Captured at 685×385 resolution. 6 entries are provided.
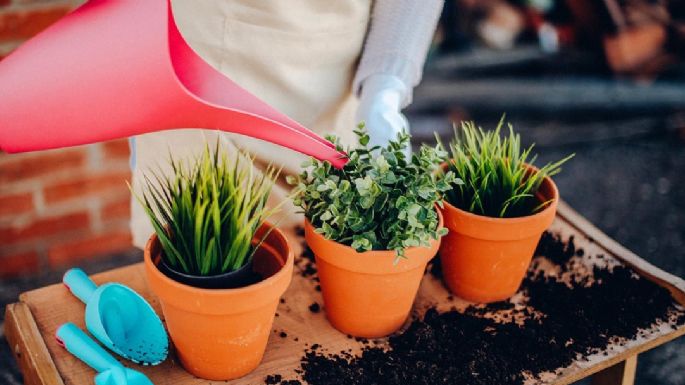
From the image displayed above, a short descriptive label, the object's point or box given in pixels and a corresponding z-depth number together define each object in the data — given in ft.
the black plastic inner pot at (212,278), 2.91
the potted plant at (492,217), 3.42
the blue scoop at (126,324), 3.14
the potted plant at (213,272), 2.85
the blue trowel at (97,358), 2.86
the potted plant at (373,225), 3.06
